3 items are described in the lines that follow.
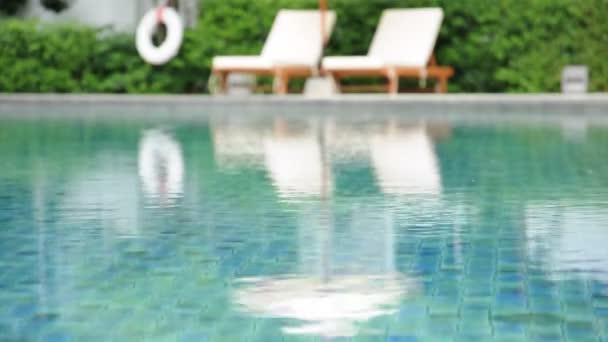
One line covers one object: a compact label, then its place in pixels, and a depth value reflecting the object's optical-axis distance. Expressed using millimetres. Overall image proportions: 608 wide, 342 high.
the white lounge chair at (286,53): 20641
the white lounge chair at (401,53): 20266
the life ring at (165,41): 21766
